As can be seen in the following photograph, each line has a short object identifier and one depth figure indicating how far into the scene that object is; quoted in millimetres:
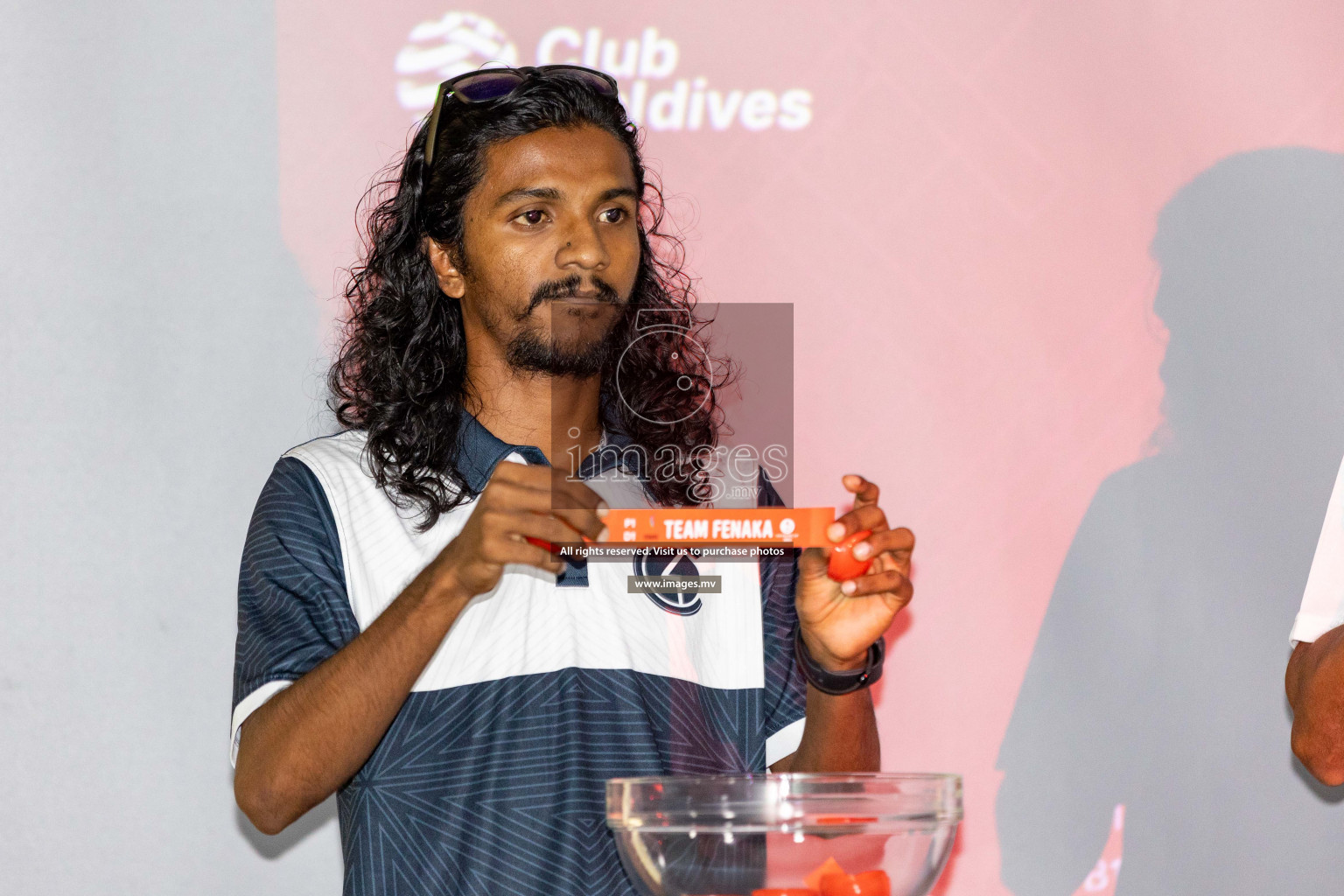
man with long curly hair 3681
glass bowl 3435
